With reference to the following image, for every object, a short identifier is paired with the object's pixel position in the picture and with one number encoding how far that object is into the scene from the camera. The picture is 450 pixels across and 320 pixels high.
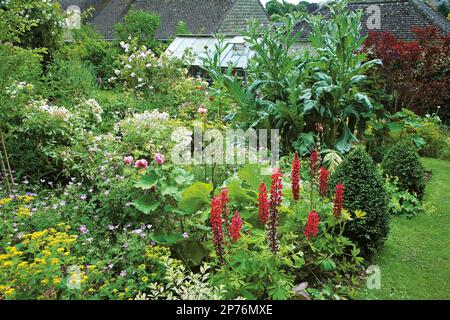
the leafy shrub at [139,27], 19.62
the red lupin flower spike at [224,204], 2.86
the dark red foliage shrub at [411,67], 8.00
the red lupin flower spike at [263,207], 2.90
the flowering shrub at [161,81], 8.32
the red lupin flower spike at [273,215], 2.73
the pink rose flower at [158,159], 3.59
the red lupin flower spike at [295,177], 3.17
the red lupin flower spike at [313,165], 3.37
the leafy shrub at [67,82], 7.77
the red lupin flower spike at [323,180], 3.42
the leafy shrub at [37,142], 5.27
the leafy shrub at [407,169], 5.07
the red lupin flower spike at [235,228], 2.83
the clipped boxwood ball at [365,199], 3.73
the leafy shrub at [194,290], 2.78
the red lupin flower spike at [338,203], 3.16
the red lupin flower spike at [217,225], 2.69
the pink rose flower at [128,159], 3.90
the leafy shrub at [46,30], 8.39
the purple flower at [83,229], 3.60
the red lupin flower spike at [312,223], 3.05
